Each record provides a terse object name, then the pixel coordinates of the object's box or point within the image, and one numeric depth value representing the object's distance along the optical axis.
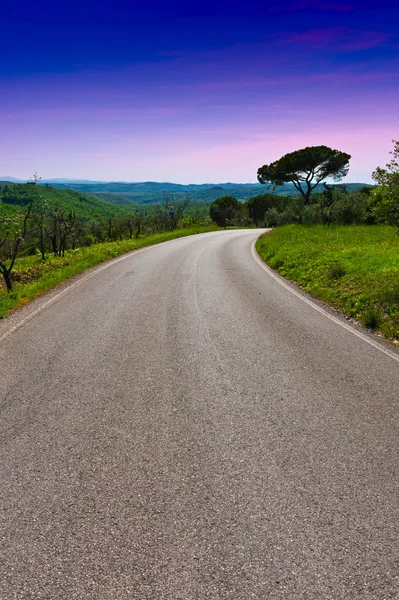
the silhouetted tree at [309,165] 49.53
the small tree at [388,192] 9.12
